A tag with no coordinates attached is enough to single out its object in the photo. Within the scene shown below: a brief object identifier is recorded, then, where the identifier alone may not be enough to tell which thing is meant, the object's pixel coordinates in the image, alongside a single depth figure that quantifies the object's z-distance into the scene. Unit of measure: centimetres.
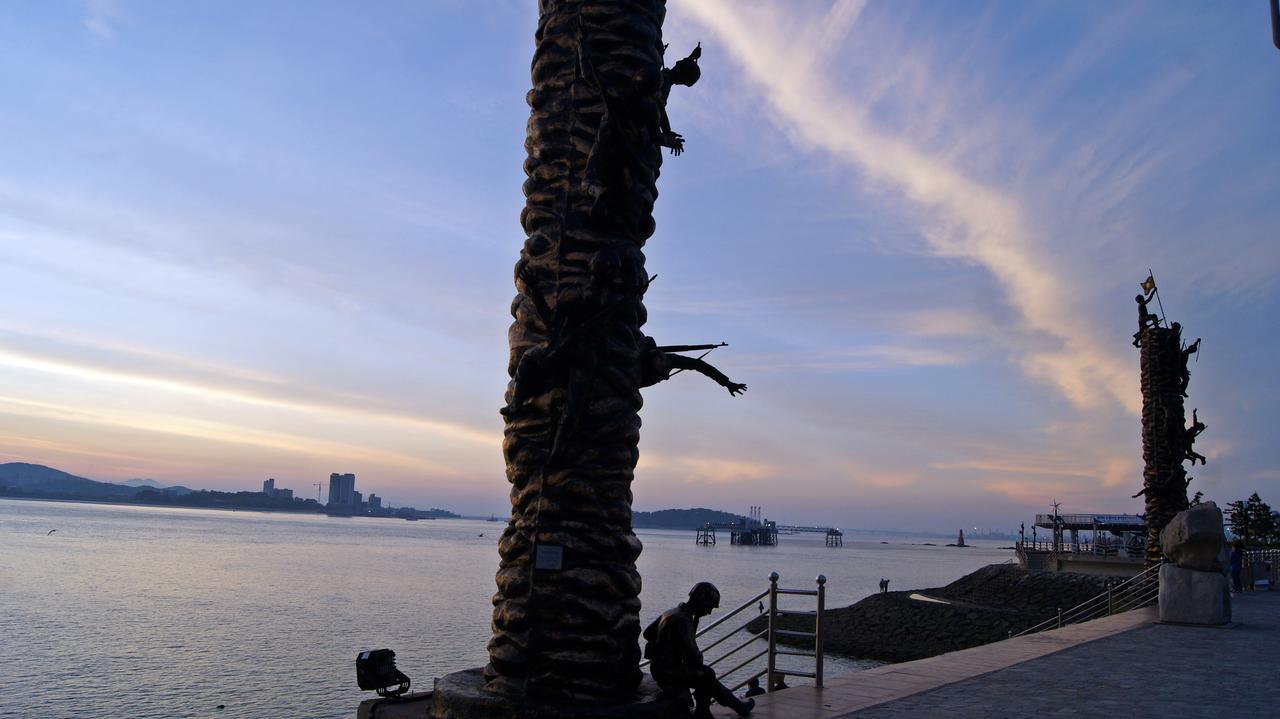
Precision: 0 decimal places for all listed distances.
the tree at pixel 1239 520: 5019
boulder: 1540
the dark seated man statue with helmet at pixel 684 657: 649
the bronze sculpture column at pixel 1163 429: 2639
